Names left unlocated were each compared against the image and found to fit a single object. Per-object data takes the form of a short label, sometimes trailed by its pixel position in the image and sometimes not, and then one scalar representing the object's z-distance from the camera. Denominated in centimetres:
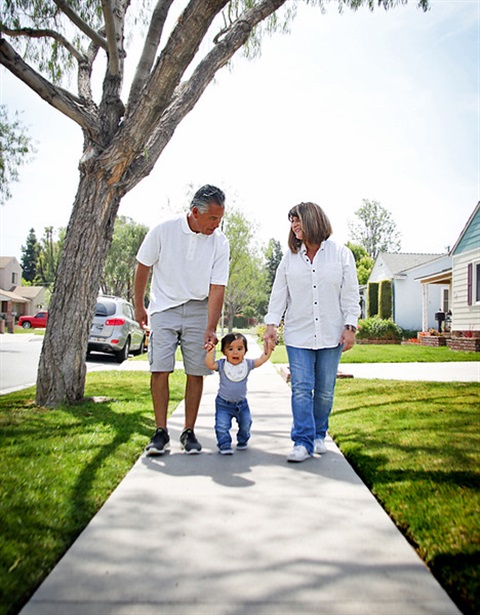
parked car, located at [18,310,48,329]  4734
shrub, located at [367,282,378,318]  3300
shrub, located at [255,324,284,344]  2444
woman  429
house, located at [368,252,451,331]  2905
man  440
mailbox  2505
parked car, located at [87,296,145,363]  1453
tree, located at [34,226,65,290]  6712
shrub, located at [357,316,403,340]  2472
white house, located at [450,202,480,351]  1817
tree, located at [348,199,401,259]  6638
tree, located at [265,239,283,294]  8644
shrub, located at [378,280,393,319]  3074
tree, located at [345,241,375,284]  5807
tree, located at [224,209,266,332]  3203
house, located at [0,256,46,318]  6462
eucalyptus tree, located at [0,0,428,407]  618
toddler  439
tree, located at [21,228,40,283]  10475
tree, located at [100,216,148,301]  4938
